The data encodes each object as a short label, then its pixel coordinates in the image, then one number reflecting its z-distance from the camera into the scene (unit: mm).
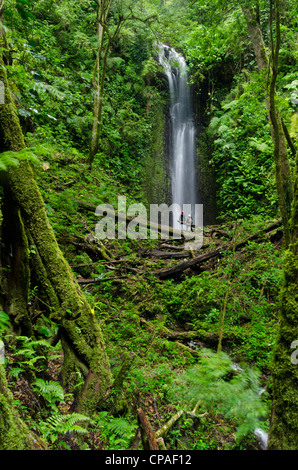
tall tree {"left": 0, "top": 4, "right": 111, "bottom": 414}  2701
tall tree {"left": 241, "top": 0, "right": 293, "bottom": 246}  5349
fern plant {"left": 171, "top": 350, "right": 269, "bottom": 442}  2488
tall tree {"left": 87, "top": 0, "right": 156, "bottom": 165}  9606
